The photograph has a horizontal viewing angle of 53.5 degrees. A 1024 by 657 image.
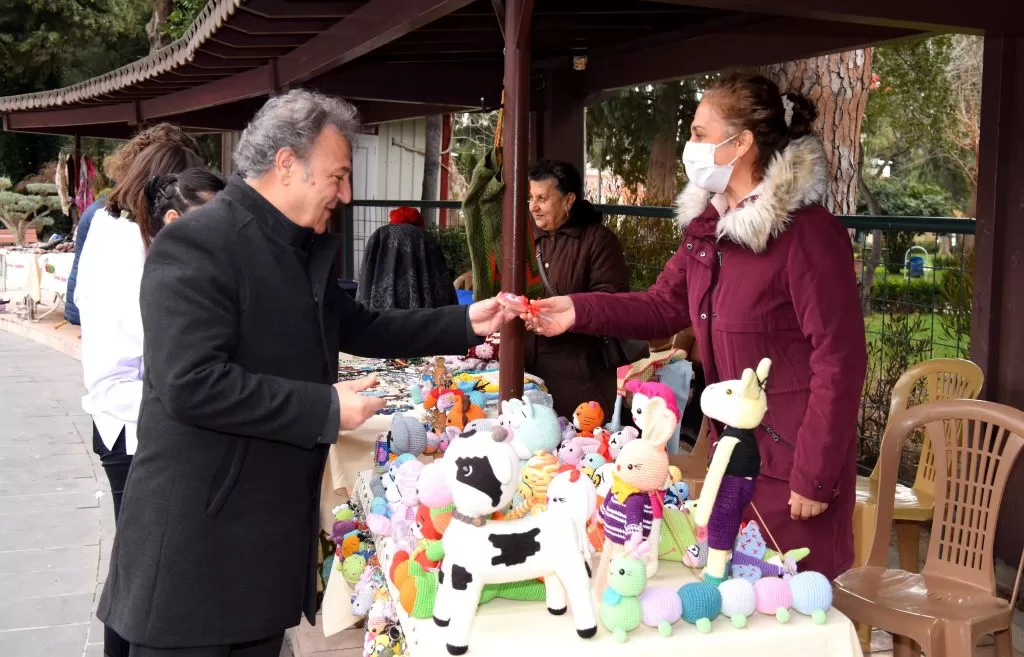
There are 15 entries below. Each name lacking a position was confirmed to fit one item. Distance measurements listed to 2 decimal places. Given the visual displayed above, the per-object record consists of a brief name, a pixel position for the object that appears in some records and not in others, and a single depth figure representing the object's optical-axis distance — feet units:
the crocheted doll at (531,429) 7.96
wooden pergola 12.05
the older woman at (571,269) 13.79
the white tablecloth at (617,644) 5.88
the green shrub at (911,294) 16.79
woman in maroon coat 7.26
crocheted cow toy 5.79
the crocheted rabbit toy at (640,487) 6.18
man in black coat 6.25
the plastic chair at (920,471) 11.98
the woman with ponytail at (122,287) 9.46
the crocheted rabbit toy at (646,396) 6.38
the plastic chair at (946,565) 8.57
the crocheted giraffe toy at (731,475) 6.35
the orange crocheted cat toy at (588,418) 9.07
